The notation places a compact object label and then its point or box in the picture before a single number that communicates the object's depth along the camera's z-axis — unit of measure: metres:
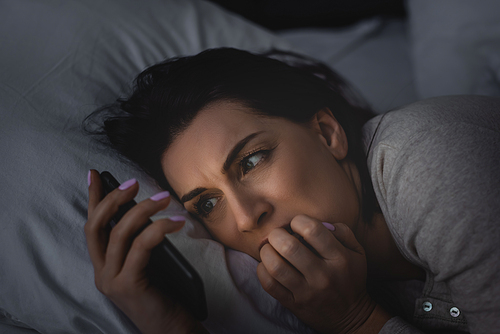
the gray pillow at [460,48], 0.85
